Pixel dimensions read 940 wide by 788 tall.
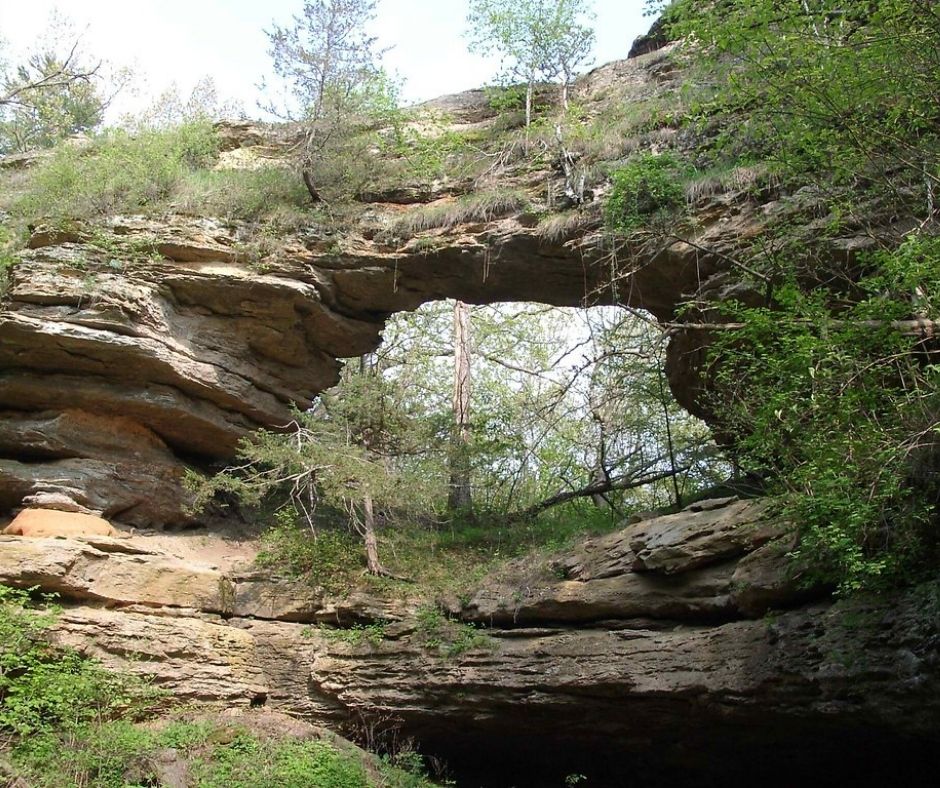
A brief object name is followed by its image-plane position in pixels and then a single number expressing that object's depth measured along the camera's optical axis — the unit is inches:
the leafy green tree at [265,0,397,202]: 509.7
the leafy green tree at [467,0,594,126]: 550.0
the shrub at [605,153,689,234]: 413.4
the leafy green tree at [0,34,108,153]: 622.2
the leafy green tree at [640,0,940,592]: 261.7
